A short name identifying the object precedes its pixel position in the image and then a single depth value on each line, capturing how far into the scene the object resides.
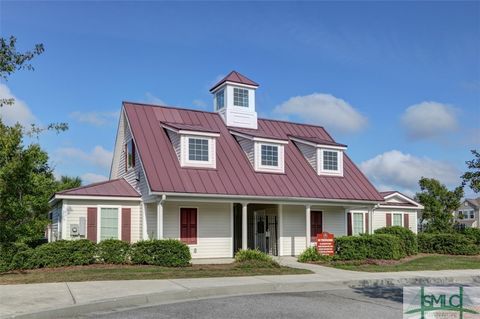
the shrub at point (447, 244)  27.11
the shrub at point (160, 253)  18.38
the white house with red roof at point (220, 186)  21.06
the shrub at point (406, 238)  24.81
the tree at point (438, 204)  39.97
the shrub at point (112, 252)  18.17
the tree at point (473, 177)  19.25
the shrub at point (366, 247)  21.22
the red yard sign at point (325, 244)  20.77
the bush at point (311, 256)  20.86
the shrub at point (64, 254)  16.98
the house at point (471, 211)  82.88
